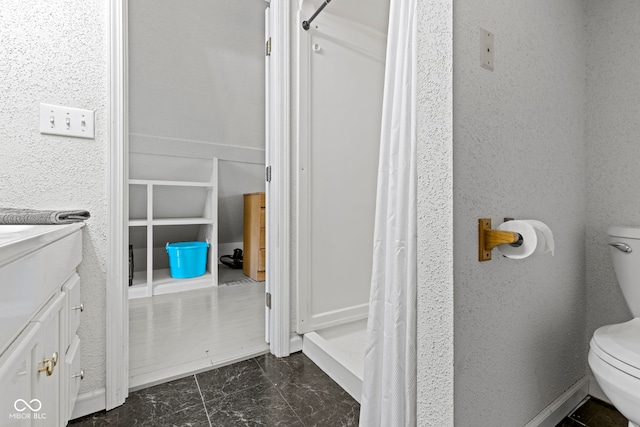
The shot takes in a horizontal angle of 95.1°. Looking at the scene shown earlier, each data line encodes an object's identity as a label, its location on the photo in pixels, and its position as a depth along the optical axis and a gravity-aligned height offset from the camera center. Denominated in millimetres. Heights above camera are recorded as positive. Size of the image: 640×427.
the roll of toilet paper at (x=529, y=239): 734 -69
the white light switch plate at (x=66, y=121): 1064 +340
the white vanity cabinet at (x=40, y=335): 439 -249
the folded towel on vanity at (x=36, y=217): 736 -14
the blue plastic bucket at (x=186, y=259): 2871 -466
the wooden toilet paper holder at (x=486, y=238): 753 -68
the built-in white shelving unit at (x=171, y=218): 2574 -63
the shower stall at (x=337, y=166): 1637 +275
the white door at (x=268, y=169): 1634 +243
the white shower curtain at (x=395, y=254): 855 -130
